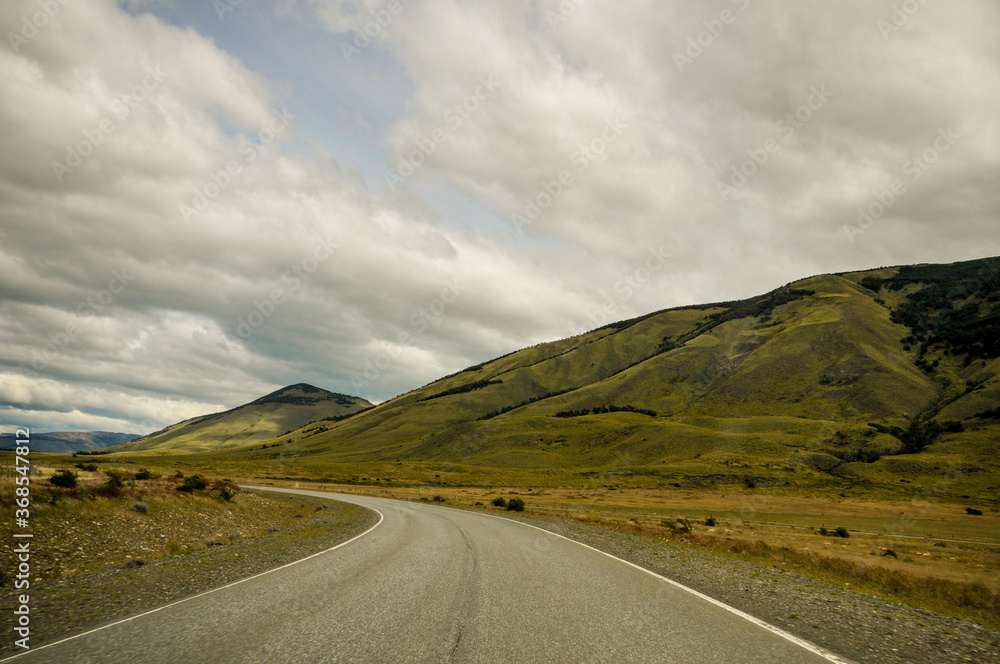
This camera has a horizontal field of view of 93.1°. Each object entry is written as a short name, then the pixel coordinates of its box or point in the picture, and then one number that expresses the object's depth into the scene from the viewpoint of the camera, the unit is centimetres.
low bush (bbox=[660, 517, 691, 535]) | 2995
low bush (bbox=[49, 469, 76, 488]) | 1833
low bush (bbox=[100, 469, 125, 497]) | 1956
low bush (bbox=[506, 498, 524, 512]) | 4299
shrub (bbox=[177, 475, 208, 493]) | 2608
